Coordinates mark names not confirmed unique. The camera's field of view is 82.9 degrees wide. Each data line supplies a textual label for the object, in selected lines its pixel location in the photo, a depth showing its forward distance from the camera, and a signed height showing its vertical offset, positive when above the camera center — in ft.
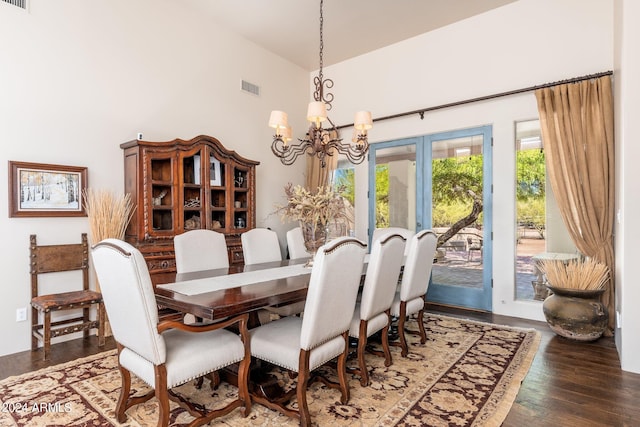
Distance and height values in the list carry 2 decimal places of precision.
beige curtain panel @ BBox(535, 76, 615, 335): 11.71 +1.62
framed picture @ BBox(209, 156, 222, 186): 14.19 +1.55
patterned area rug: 6.82 -3.93
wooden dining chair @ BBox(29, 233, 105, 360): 9.90 -2.44
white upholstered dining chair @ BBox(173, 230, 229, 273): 9.83 -1.13
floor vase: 10.71 -3.18
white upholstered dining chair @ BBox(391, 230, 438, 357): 9.76 -1.91
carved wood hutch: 12.19 +0.71
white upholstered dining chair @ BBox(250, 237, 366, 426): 6.34 -2.29
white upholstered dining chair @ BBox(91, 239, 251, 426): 5.65 -2.35
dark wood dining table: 6.18 -1.61
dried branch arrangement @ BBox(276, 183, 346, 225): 9.74 +0.07
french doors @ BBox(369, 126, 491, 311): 14.93 +0.32
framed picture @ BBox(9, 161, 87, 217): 10.37 +0.71
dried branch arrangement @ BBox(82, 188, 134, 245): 11.25 -0.03
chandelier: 9.89 +2.37
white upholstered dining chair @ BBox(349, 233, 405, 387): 8.03 -1.88
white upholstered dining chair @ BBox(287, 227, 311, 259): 12.84 -1.22
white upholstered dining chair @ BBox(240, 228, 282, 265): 11.43 -1.16
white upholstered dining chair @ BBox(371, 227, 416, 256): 13.69 -0.90
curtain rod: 12.16 +4.42
